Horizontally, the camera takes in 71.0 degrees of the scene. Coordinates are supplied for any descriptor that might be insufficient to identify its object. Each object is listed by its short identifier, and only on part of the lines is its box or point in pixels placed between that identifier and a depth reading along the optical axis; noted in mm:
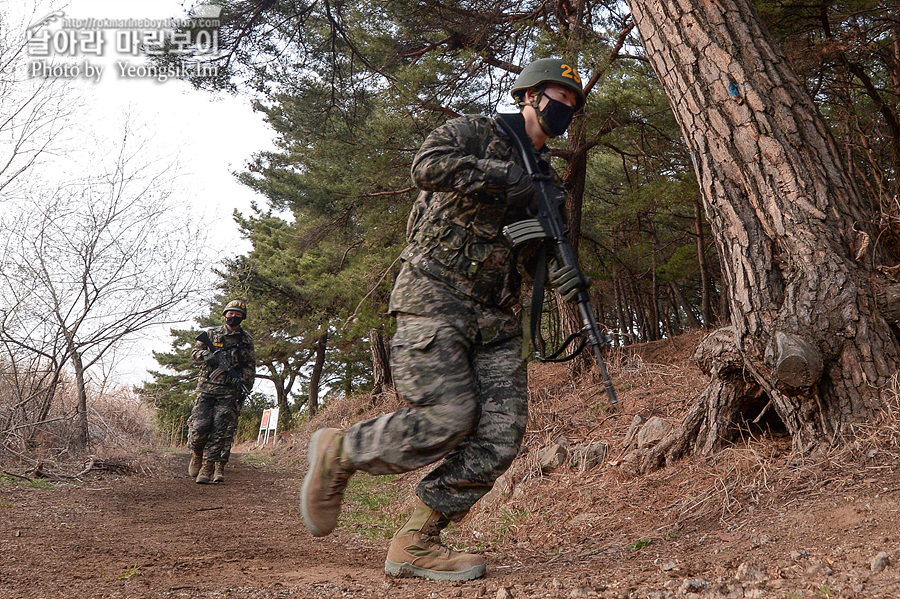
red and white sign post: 17562
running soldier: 2525
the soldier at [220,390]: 7868
